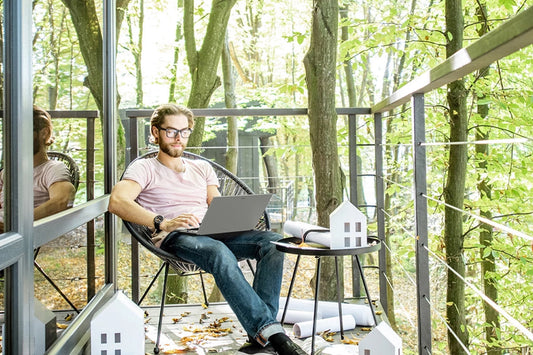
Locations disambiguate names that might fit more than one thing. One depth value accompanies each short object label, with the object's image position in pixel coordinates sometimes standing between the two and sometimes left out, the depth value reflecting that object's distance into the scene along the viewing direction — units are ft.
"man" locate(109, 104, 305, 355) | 7.54
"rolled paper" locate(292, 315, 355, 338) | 9.08
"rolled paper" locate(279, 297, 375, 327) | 9.75
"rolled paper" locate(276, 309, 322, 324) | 9.77
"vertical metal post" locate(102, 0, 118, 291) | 10.14
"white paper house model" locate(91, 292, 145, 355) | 6.34
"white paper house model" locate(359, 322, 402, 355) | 5.97
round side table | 7.70
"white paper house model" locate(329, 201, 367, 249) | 7.82
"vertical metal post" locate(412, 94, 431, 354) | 8.06
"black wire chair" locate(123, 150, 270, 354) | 8.66
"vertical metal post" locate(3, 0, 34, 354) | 5.14
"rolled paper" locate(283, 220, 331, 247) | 8.05
